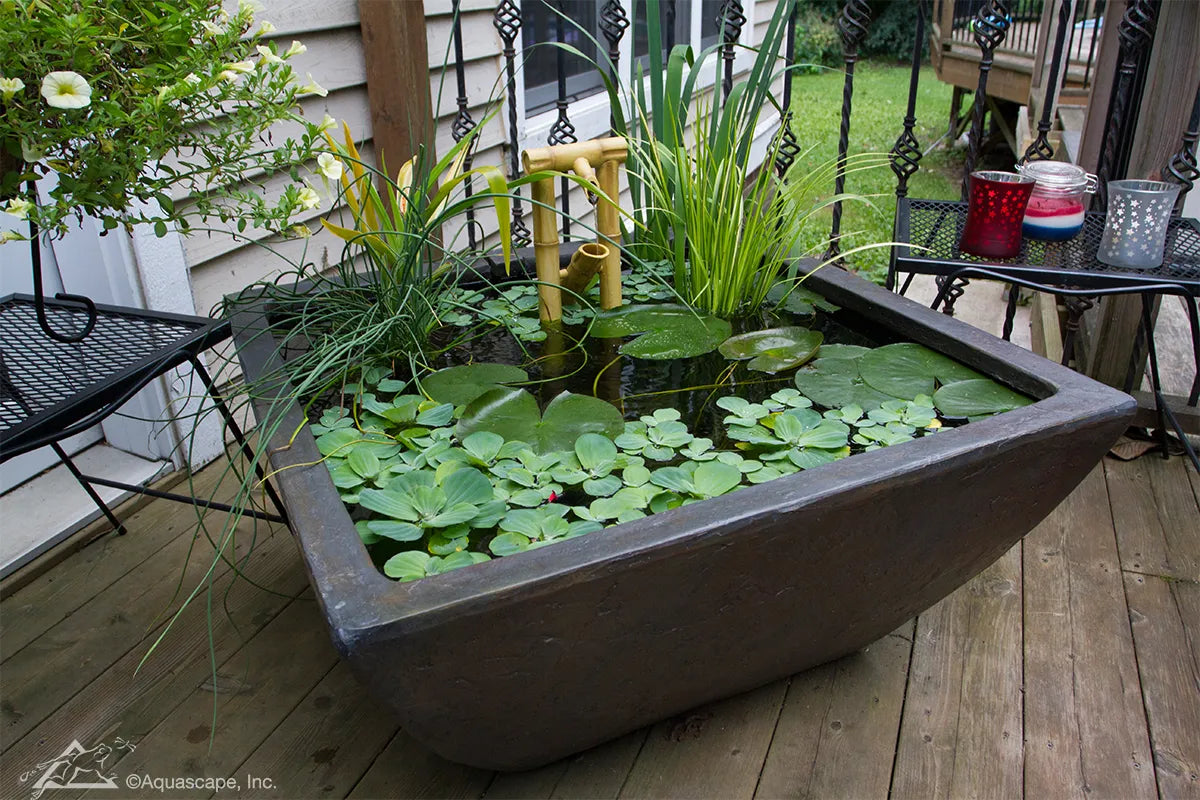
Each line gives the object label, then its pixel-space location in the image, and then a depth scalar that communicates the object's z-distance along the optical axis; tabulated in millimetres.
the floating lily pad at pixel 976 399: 1127
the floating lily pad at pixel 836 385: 1196
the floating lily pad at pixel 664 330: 1341
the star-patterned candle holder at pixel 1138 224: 1332
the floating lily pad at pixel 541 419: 1113
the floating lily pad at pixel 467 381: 1217
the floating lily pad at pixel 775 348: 1297
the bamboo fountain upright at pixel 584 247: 1314
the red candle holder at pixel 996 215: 1369
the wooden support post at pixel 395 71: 1967
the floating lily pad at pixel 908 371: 1207
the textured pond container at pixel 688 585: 757
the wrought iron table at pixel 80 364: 1045
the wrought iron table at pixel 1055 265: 1318
